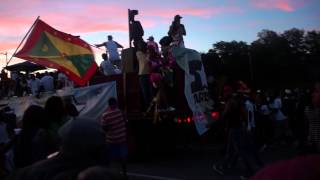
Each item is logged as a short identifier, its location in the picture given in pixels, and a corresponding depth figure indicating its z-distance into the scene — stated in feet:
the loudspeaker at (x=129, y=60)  25.83
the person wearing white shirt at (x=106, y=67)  29.02
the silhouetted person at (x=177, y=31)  26.82
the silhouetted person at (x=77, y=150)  5.00
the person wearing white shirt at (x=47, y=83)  30.60
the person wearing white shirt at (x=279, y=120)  31.37
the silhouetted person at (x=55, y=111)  10.42
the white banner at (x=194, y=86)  25.22
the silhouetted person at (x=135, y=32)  26.24
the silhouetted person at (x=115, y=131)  19.16
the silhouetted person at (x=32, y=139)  9.33
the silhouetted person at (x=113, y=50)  30.20
